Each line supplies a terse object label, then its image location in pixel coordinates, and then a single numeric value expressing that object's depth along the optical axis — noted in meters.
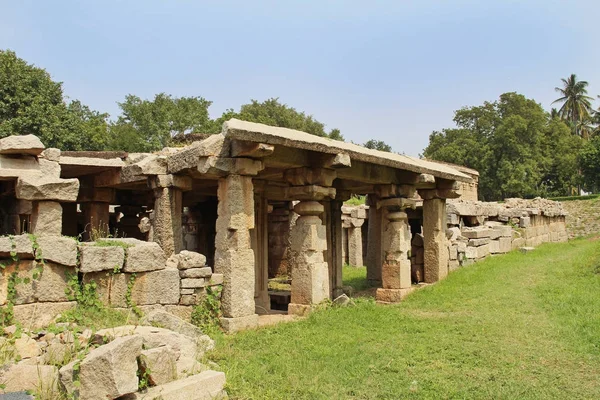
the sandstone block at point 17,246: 6.02
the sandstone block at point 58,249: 6.36
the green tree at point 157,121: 34.44
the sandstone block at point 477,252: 13.47
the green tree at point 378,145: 60.91
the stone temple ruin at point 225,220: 6.80
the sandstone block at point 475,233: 14.20
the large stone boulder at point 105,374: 4.13
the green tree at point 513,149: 37.12
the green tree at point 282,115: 43.41
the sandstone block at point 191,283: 7.49
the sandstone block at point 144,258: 6.95
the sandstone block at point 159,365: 4.53
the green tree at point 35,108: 23.48
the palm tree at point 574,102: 53.97
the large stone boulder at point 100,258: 6.61
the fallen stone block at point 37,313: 6.12
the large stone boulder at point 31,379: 4.44
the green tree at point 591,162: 36.22
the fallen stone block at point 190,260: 7.47
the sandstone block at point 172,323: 6.40
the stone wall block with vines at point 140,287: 6.81
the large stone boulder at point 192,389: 4.44
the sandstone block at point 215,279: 7.60
